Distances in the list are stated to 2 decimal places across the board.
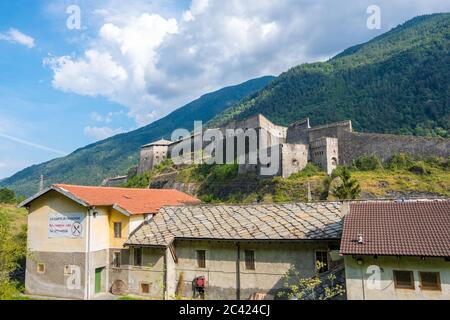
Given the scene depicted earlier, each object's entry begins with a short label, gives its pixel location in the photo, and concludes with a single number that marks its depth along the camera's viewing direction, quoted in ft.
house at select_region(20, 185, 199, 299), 66.33
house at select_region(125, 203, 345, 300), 54.24
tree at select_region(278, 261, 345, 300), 43.41
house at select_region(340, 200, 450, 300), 39.70
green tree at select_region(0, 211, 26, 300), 40.29
